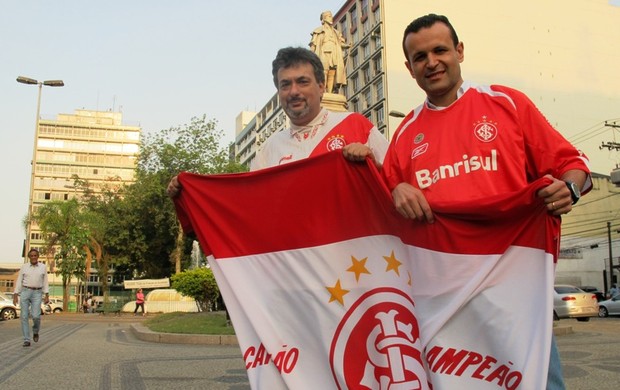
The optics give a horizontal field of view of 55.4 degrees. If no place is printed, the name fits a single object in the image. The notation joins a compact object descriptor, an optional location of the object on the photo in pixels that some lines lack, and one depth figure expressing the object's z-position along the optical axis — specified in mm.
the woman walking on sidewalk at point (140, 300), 32694
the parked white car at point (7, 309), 30516
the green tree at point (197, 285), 19156
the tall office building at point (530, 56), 53062
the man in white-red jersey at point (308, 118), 3561
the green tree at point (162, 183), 45000
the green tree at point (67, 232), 46062
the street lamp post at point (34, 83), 33969
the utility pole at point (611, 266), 38800
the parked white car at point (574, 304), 19562
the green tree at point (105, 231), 47000
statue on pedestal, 15336
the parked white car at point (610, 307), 25684
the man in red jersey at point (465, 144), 2418
